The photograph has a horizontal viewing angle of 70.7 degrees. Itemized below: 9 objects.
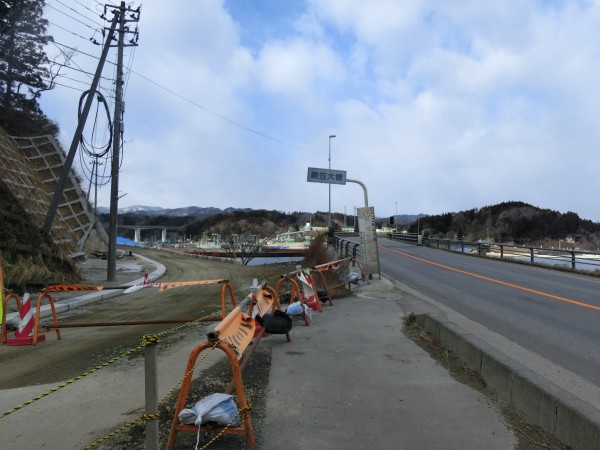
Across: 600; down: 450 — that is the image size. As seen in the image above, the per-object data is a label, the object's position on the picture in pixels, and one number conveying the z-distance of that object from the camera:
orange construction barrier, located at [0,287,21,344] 7.12
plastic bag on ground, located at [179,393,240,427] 3.12
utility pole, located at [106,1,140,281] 17.80
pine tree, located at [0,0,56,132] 30.52
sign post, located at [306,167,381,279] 13.95
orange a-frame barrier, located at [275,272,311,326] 7.94
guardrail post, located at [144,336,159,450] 2.78
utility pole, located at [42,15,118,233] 16.41
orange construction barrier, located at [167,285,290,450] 3.11
